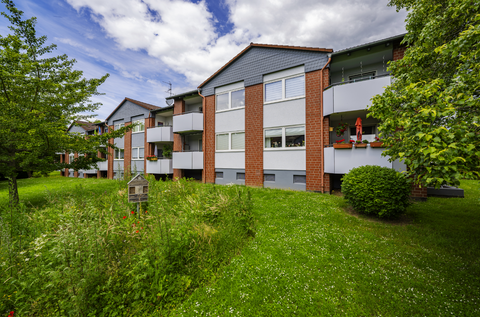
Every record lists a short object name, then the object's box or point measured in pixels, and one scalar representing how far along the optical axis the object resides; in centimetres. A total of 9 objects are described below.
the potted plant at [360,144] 829
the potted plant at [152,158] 1723
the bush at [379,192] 562
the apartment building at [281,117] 903
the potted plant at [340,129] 987
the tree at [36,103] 694
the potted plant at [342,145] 862
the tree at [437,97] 284
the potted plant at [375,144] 792
